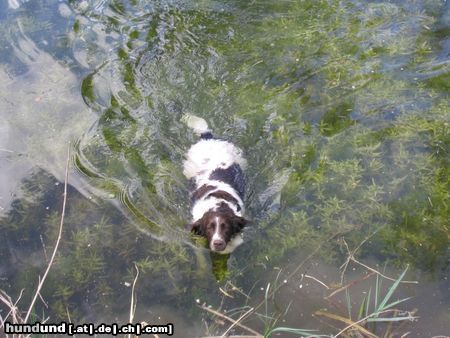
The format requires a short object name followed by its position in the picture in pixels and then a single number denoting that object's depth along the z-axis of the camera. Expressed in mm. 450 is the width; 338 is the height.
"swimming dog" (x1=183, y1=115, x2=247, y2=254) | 4766
